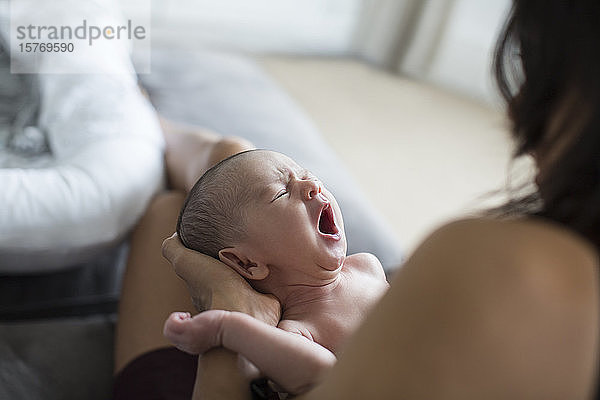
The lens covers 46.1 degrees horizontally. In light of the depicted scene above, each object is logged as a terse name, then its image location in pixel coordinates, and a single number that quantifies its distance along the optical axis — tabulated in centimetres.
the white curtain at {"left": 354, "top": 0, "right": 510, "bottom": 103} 340
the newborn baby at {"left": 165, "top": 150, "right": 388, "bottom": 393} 101
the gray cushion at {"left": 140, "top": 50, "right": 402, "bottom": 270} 162
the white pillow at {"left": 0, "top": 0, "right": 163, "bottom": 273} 130
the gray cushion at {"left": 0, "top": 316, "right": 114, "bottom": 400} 119
